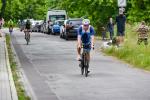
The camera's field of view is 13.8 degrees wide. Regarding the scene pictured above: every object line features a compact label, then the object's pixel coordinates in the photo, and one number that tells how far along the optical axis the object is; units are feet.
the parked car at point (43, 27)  210.06
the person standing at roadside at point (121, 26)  97.50
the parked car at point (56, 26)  186.29
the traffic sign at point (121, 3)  91.76
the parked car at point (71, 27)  145.59
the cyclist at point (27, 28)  125.70
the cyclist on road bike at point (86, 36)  60.70
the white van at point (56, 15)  204.77
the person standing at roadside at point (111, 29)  128.87
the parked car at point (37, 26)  236.34
